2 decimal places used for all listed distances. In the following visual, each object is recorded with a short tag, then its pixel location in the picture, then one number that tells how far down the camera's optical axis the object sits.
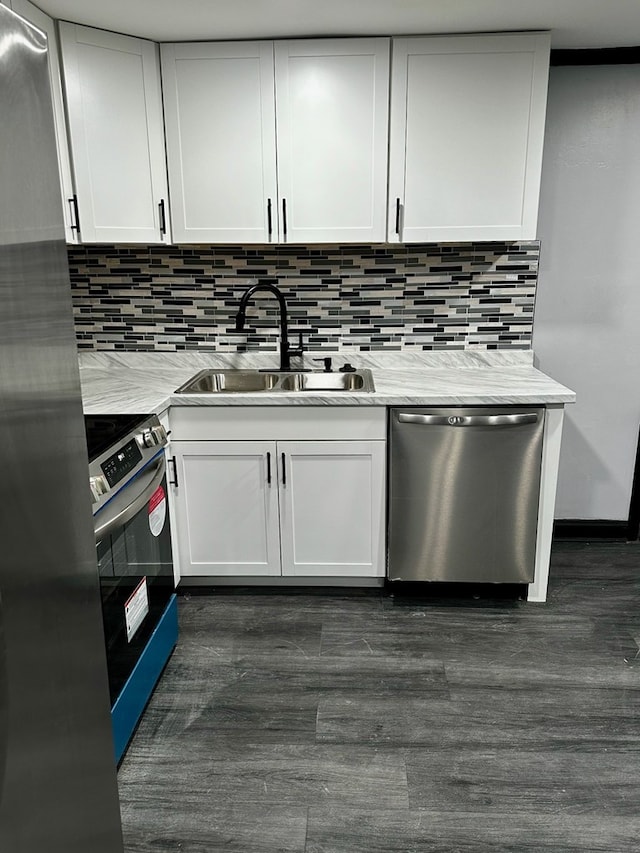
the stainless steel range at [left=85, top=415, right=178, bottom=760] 1.71
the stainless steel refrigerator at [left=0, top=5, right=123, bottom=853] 0.61
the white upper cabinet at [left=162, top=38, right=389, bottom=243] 2.57
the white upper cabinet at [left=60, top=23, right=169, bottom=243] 2.46
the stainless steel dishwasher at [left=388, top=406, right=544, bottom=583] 2.53
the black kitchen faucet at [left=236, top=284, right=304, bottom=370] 2.81
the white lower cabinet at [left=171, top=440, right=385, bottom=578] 2.63
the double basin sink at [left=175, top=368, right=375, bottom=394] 2.96
